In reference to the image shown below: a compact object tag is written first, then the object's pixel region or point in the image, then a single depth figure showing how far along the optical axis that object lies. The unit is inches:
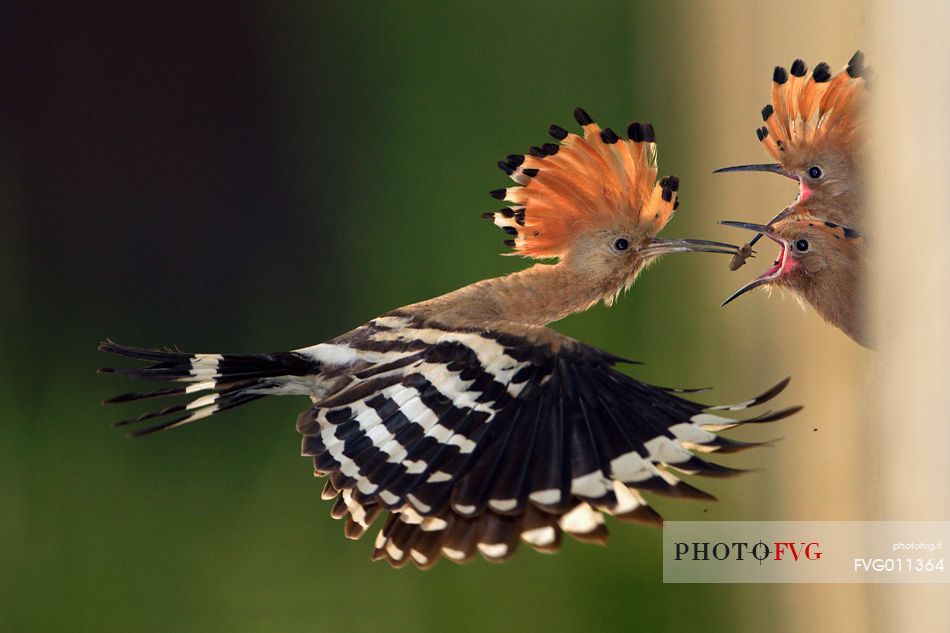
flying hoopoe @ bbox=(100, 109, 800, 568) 276.5
